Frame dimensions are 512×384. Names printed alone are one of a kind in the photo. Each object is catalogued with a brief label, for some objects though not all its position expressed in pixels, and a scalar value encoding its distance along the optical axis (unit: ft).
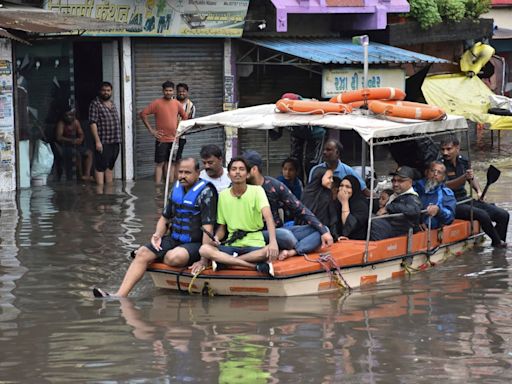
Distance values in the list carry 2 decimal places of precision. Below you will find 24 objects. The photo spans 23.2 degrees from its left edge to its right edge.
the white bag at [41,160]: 62.13
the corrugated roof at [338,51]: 68.90
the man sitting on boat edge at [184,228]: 36.45
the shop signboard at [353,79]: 70.59
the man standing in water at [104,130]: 61.87
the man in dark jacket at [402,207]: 40.88
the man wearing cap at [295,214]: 37.32
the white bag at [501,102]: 81.92
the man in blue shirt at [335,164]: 41.01
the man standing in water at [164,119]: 63.36
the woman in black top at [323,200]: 40.27
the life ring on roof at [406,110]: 40.88
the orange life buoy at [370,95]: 41.78
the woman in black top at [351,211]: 39.93
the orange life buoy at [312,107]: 40.22
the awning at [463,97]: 80.02
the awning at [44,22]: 51.93
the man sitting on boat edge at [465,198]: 46.24
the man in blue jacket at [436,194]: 43.01
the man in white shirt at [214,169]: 37.78
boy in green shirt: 36.06
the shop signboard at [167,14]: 62.28
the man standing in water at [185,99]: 65.31
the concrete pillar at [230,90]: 71.05
